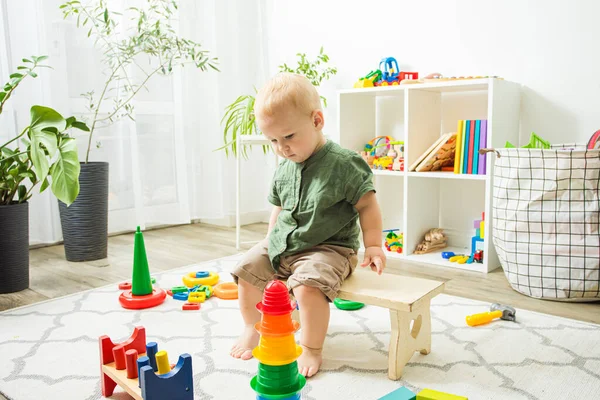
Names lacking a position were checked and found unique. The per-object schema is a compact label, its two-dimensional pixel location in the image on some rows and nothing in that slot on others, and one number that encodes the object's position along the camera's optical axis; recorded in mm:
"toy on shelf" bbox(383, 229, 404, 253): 2529
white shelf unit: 2202
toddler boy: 1249
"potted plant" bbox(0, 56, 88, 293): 1765
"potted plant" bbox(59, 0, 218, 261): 2350
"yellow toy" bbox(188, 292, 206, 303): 1787
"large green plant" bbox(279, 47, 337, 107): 2822
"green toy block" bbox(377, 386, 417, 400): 921
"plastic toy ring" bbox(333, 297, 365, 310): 1714
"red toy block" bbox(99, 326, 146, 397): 1125
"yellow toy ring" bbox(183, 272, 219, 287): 1954
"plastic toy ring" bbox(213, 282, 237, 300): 1823
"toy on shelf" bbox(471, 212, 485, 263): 2307
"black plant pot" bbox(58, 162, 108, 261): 2336
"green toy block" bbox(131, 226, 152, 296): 1704
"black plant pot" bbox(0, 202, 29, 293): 1896
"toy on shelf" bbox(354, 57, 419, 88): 2519
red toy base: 1726
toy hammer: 1551
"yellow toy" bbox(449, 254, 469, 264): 2296
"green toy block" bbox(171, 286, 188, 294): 1855
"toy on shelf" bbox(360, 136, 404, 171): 2512
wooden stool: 1193
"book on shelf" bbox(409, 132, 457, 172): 2381
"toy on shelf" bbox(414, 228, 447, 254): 2480
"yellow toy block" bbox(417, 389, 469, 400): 940
